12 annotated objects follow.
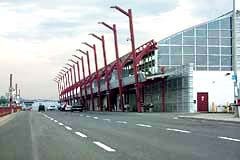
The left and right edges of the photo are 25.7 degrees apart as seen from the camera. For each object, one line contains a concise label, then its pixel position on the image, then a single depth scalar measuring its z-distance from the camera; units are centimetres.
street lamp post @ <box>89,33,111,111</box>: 8988
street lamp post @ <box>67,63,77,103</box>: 14646
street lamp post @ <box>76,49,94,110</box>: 11206
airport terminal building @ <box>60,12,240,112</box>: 6356
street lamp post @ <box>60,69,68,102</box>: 17505
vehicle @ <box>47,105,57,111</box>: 14212
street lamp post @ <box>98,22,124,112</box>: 7794
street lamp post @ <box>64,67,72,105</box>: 16320
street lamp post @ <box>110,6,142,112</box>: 6719
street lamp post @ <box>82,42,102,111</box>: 10151
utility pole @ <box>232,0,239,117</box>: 3806
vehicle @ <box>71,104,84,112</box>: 10230
